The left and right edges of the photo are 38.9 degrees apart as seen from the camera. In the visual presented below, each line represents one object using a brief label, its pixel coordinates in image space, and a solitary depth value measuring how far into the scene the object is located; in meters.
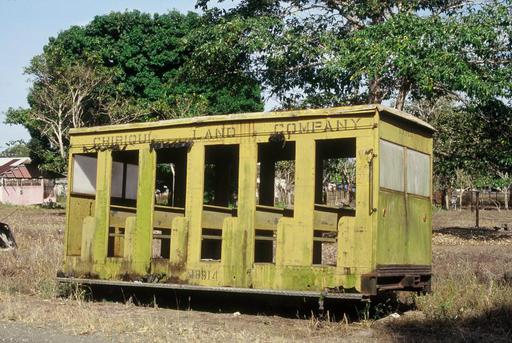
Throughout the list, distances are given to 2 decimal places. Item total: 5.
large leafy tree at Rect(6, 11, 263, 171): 28.42
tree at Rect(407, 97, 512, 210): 19.59
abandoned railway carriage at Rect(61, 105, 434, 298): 8.24
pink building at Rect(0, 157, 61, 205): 51.22
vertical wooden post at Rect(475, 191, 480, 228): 27.19
